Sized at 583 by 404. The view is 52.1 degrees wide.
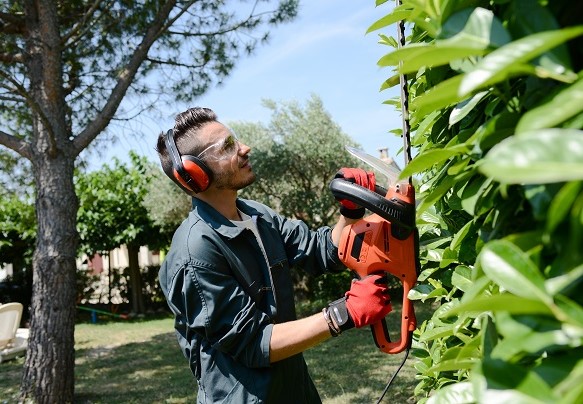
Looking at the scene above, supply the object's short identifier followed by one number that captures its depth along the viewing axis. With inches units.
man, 72.2
